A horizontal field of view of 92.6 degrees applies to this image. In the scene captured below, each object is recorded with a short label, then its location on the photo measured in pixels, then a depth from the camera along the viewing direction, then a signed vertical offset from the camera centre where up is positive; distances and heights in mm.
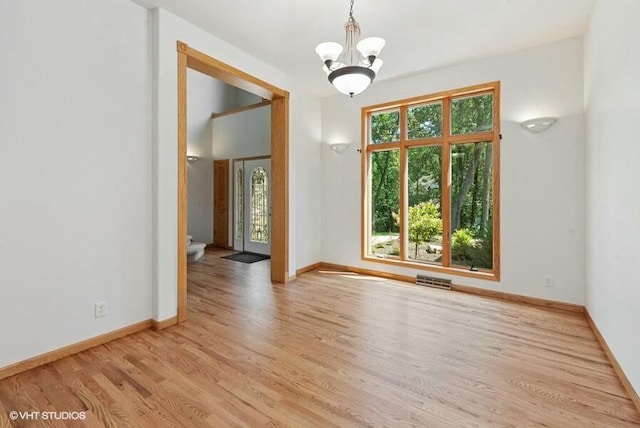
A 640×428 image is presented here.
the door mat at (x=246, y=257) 6191 -970
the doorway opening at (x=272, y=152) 3043 +762
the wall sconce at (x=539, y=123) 3412 +994
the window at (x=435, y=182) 4008 +430
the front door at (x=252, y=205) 6812 +145
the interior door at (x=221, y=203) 7559 +207
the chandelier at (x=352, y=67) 2258 +1154
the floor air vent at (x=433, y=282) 4242 -998
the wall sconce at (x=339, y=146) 5068 +1082
